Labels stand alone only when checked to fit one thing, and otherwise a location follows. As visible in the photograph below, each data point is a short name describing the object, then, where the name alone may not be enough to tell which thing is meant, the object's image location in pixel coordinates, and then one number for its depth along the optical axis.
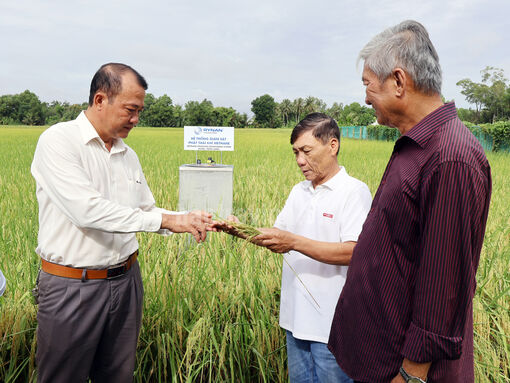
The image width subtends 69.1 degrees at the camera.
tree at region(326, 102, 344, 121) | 80.82
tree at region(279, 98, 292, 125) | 80.96
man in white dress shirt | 1.58
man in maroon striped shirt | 0.93
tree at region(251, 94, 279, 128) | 96.00
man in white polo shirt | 1.48
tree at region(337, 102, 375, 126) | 71.29
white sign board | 5.57
